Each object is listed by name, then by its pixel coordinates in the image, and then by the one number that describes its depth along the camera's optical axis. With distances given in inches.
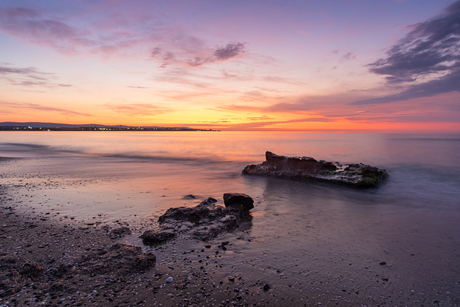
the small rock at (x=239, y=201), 332.2
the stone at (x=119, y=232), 243.5
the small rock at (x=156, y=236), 234.5
